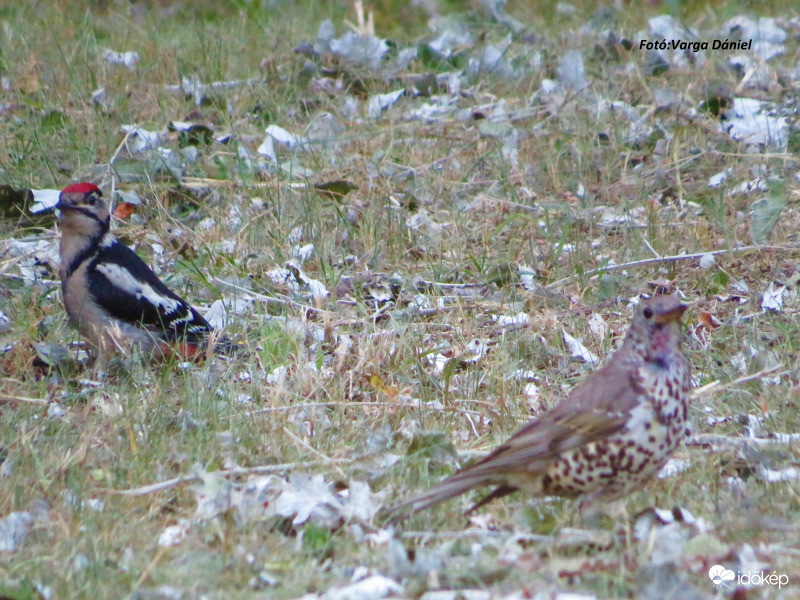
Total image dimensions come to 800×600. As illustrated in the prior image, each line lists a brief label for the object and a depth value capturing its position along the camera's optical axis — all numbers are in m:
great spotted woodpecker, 11.38
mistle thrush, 7.52
